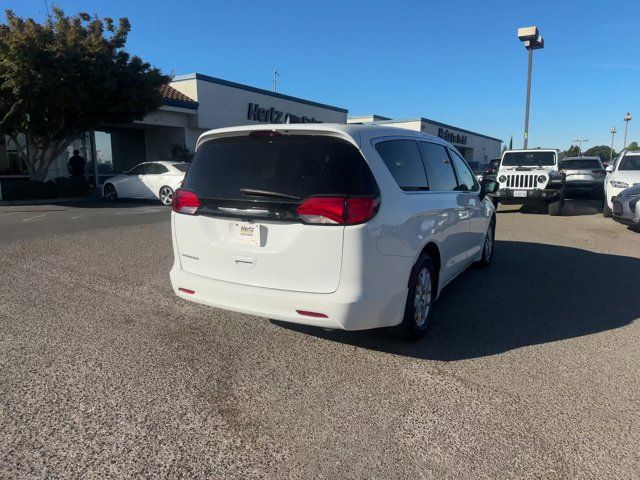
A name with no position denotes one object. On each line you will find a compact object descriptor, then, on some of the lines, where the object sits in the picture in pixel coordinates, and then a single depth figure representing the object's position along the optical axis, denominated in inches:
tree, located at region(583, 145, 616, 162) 4290.4
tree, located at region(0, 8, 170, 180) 538.9
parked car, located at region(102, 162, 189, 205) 607.8
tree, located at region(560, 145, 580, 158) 3810.5
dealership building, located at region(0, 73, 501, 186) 819.4
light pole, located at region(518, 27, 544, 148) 1094.4
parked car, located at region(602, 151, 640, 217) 469.4
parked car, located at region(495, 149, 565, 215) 519.8
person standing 745.0
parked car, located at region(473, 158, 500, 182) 622.6
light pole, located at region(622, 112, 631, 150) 2217.0
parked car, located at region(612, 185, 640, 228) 382.3
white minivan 132.6
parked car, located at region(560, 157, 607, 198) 709.3
